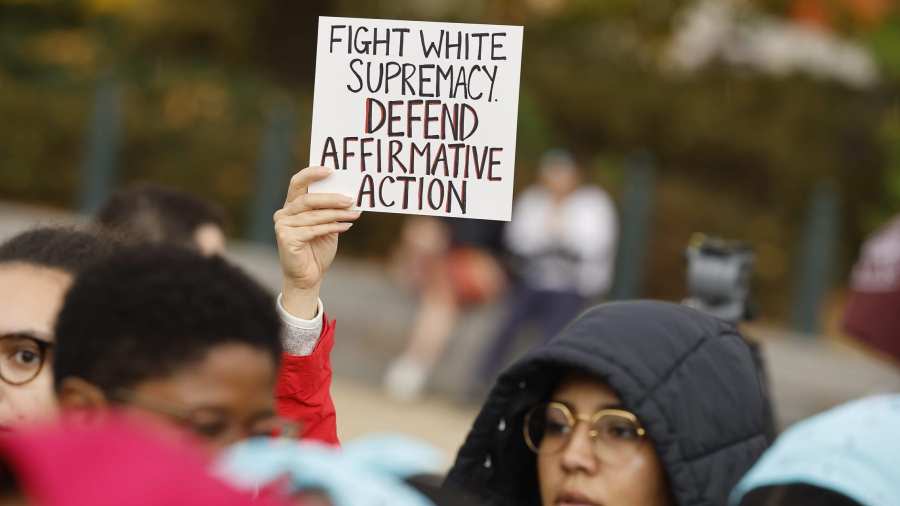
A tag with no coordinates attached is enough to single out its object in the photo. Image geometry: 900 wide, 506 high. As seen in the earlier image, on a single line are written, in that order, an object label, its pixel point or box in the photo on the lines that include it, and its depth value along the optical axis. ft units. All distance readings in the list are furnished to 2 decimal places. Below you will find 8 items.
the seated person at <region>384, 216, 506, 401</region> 70.79
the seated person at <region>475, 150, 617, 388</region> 68.33
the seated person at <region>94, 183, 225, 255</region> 28.71
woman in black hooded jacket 17.75
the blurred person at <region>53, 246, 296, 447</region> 12.61
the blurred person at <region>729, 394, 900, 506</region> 11.49
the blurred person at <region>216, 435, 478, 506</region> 9.70
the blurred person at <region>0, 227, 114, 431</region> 16.67
